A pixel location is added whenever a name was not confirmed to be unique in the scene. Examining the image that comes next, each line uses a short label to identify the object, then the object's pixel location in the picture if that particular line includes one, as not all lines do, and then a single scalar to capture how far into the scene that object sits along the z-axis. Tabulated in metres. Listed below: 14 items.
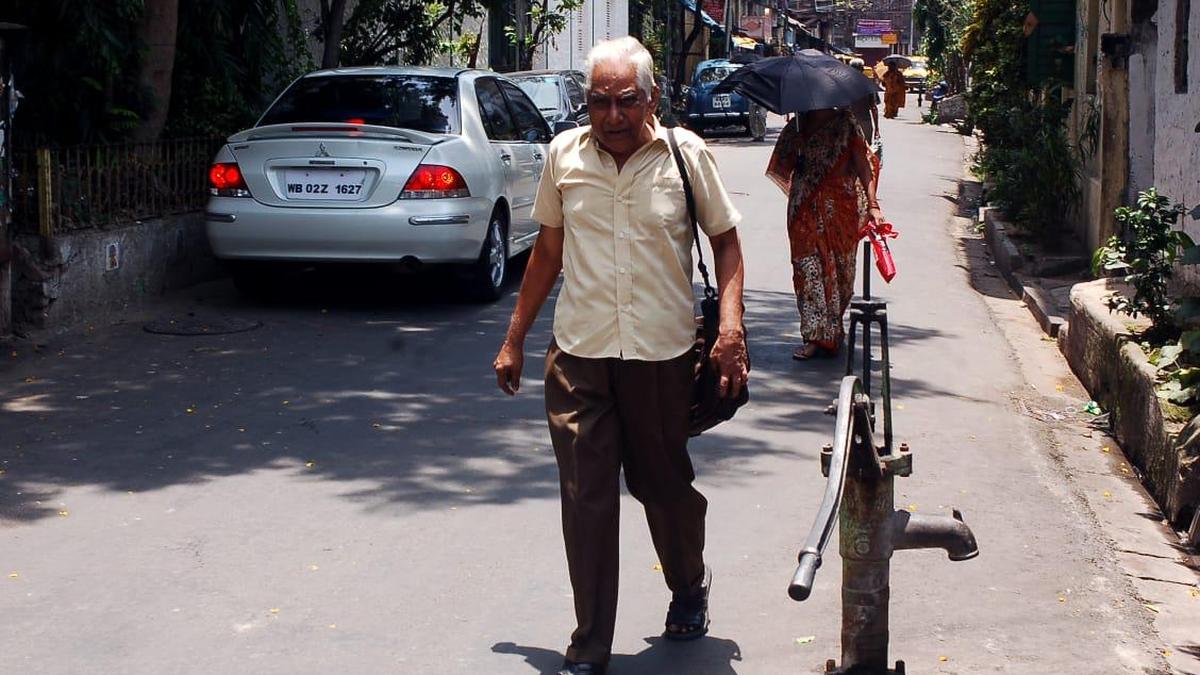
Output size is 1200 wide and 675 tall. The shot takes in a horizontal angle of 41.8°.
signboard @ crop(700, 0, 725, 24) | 58.22
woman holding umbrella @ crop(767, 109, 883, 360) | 8.86
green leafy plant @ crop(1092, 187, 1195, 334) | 7.59
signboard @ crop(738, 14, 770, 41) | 73.88
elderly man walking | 4.25
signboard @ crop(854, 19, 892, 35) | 107.81
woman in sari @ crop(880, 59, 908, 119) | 42.47
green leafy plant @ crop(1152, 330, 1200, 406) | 6.43
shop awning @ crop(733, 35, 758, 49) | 63.53
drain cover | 9.59
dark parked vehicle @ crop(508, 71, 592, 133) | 17.09
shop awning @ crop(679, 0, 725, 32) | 49.19
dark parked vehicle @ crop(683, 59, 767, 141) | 33.00
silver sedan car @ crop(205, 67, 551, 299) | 9.91
